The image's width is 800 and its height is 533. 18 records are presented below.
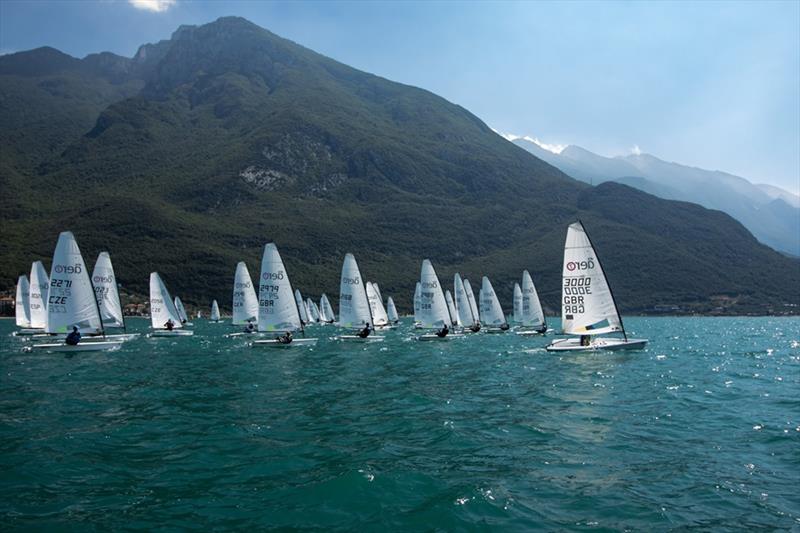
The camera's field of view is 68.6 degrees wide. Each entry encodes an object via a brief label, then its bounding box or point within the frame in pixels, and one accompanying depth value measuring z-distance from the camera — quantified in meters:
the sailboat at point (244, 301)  55.94
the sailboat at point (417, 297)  70.41
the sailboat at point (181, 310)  90.01
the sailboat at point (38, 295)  54.94
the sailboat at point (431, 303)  54.78
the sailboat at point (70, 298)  37.09
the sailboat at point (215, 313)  114.97
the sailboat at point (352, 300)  50.41
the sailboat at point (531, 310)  64.69
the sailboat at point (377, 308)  66.86
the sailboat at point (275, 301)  43.41
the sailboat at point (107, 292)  45.50
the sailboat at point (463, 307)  66.25
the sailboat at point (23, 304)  67.50
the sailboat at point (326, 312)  113.32
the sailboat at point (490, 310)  67.75
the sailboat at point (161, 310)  60.19
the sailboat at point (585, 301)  35.72
